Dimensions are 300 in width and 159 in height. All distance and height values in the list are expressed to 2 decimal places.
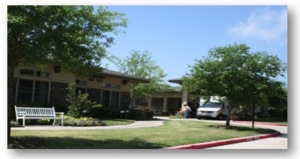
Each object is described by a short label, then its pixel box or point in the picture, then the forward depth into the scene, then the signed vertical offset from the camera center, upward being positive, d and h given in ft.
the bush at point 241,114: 61.46 -0.23
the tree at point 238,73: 42.14 +4.59
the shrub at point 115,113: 57.17 -0.76
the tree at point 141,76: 67.95 +6.44
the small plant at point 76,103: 48.32 +0.54
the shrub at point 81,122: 42.42 -1.65
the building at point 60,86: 47.52 +3.12
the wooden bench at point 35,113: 38.46 -0.76
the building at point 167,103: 74.79 +1.65
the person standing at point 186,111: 75.51 -0.01
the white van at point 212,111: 80.69 +0.24
